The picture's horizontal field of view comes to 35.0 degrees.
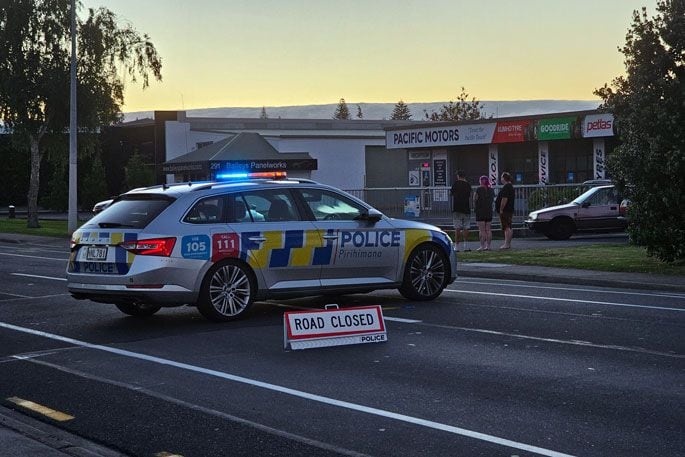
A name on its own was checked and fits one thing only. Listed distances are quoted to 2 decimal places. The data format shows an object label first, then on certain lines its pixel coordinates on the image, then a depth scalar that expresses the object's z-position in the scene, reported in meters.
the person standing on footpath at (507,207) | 25.30
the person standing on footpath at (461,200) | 25.23
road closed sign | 10.55
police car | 12.08
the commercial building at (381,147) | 40.78
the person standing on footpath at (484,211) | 24.83
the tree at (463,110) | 108.88
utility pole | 36.19
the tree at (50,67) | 44.97
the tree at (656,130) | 19.08
